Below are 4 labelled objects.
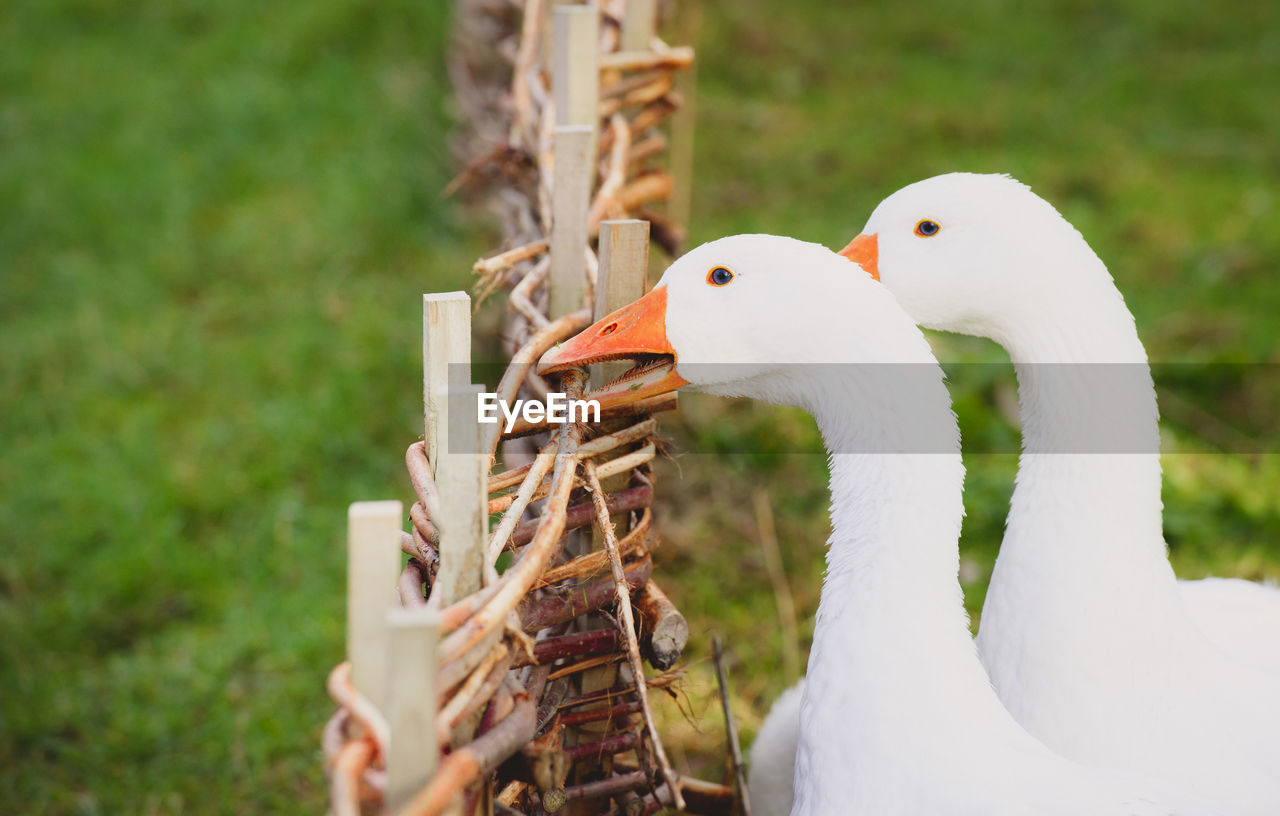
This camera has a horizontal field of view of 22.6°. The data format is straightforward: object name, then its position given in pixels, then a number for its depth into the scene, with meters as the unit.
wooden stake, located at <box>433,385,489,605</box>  1.48
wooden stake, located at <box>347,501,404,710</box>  1.46
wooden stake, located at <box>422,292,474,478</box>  1.54
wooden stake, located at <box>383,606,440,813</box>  1.43
